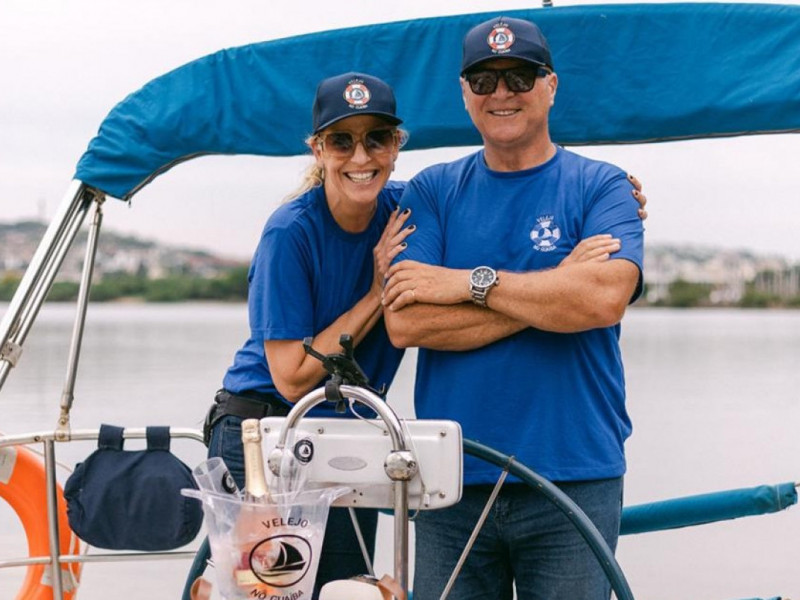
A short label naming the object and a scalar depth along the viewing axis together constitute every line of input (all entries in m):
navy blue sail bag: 3.01
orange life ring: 3.53
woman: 2.24
